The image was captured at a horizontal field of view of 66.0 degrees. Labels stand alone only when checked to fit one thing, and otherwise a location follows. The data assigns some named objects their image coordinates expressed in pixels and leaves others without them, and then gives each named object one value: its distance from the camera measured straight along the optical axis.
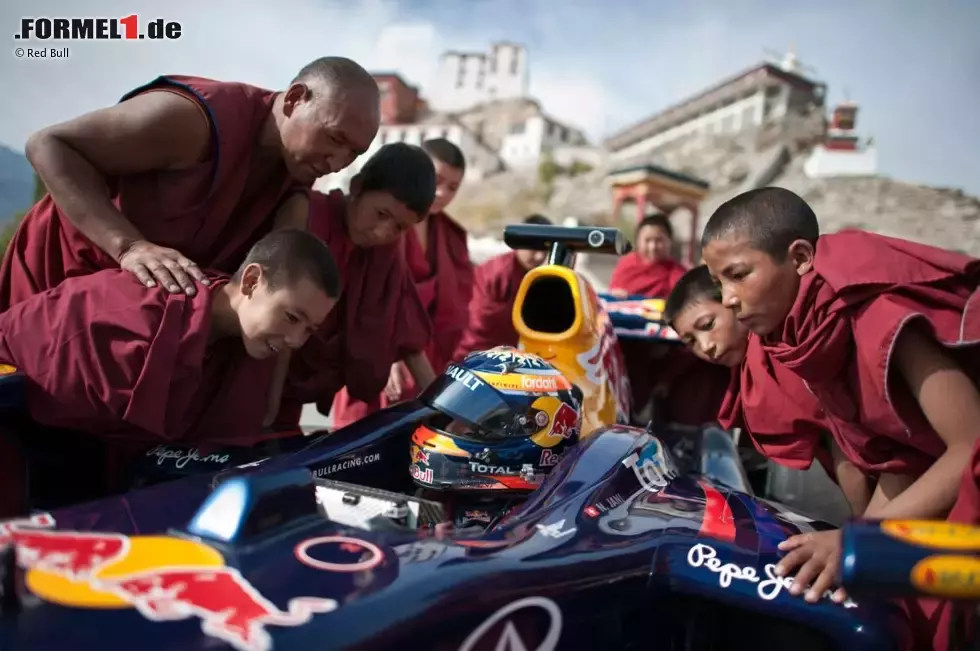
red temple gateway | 20.66
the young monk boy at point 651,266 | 5.33
